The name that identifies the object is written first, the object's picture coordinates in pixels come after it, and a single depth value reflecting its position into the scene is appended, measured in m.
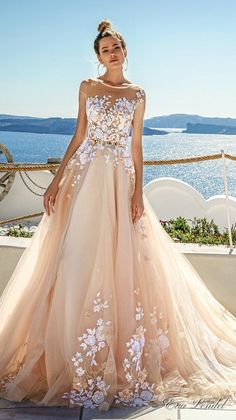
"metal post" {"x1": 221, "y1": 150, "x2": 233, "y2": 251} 3.62
